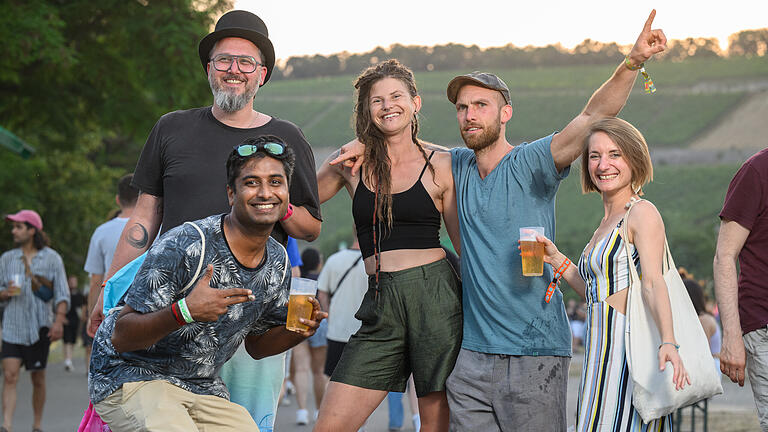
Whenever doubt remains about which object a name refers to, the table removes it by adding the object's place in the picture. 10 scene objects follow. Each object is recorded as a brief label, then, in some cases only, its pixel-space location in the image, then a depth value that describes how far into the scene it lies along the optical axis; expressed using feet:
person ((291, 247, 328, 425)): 34.13
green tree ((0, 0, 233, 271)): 44.96
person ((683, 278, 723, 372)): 28.91
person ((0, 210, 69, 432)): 31.45
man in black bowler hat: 14.58
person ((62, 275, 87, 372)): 56.39
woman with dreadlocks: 14.94
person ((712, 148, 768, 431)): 15.16
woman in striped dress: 13.02
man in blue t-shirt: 14.35
